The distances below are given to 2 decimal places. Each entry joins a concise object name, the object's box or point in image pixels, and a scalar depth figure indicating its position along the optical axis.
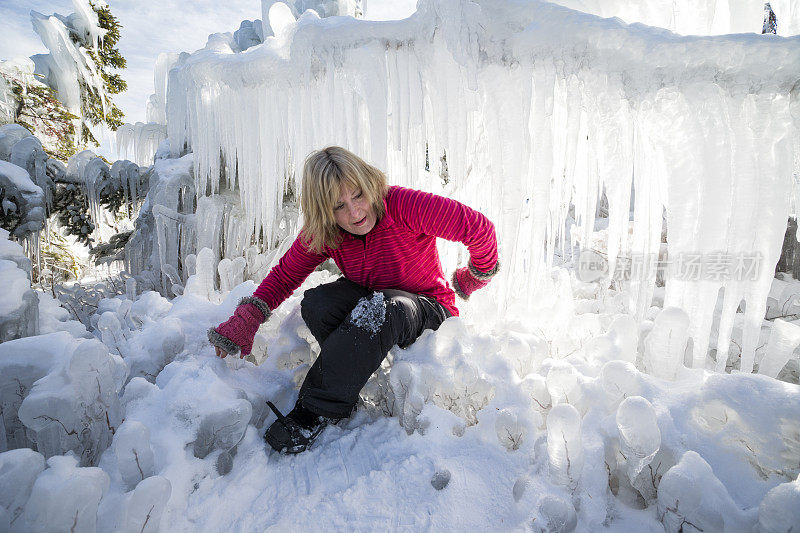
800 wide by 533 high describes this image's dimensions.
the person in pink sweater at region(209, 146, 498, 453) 1.46
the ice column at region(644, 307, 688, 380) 1.47
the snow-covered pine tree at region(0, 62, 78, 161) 6.72
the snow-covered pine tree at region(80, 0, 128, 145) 8.94
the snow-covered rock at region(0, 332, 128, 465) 1.13
